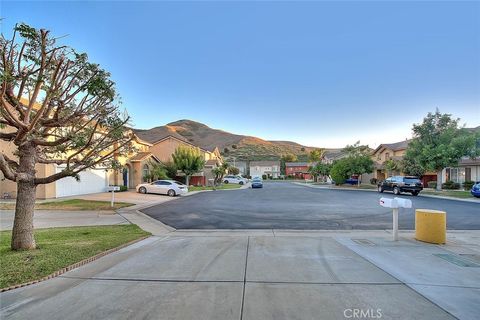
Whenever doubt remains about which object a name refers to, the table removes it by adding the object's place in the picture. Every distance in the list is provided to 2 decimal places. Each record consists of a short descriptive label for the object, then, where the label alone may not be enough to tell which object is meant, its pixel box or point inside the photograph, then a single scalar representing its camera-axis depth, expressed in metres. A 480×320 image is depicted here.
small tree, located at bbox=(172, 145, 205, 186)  34.91
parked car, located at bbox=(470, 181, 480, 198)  23.48
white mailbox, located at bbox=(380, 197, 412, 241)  8.40
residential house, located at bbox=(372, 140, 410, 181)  44.88
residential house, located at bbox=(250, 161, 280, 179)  110.75
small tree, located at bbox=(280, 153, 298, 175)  112.26
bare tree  6.22
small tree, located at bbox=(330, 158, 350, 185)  42.28
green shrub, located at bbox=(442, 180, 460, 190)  33.88
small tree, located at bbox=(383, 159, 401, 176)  38.97
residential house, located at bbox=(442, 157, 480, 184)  33.38
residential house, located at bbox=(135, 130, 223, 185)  44.09
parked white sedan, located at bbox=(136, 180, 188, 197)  27.33
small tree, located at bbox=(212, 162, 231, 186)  44.33
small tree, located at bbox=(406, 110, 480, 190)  27.92
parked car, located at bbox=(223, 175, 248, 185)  58.75
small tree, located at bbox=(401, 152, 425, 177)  33.68
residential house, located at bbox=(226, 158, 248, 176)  113.15
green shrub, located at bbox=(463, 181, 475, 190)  32.33
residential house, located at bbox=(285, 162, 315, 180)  108.69
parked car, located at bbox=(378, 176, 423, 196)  27.03
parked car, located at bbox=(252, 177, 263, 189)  43.25
